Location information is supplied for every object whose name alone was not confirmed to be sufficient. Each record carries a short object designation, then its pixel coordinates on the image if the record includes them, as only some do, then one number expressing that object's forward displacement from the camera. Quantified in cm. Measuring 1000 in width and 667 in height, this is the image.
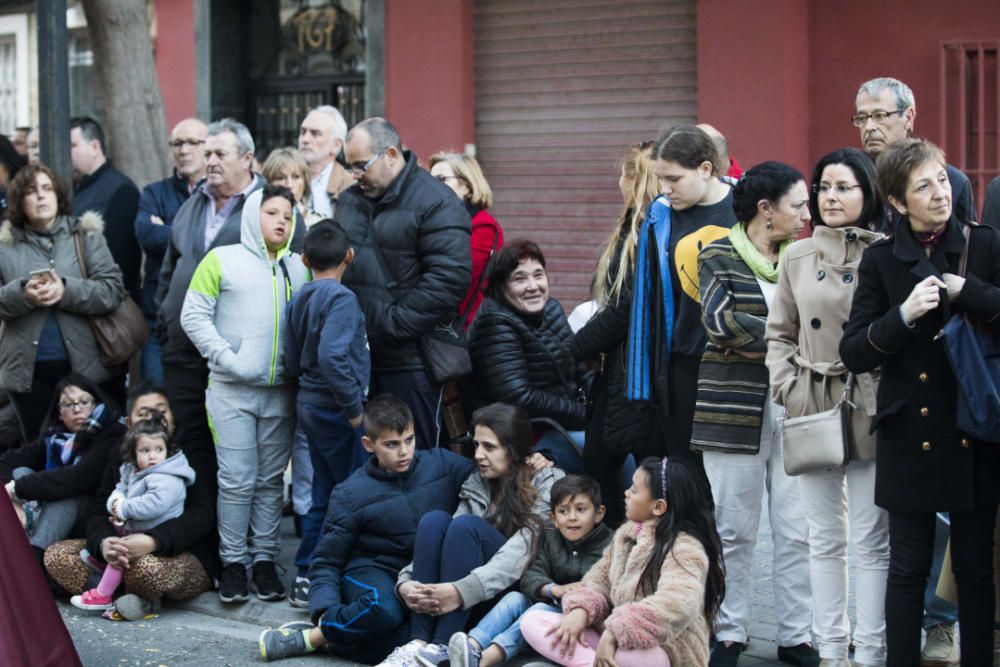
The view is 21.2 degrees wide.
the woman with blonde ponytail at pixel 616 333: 1114
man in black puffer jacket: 1208
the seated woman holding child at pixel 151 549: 1209
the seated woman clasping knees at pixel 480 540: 1040
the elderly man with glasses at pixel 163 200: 1499
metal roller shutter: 2013
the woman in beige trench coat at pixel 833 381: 922
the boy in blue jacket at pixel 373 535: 1068
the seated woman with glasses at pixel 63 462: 1291
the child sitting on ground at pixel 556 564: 1022
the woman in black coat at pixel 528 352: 1219
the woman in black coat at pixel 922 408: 859
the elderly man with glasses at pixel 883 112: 1080
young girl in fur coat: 918
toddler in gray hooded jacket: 1220
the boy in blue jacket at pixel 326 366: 1163
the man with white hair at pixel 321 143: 1505
